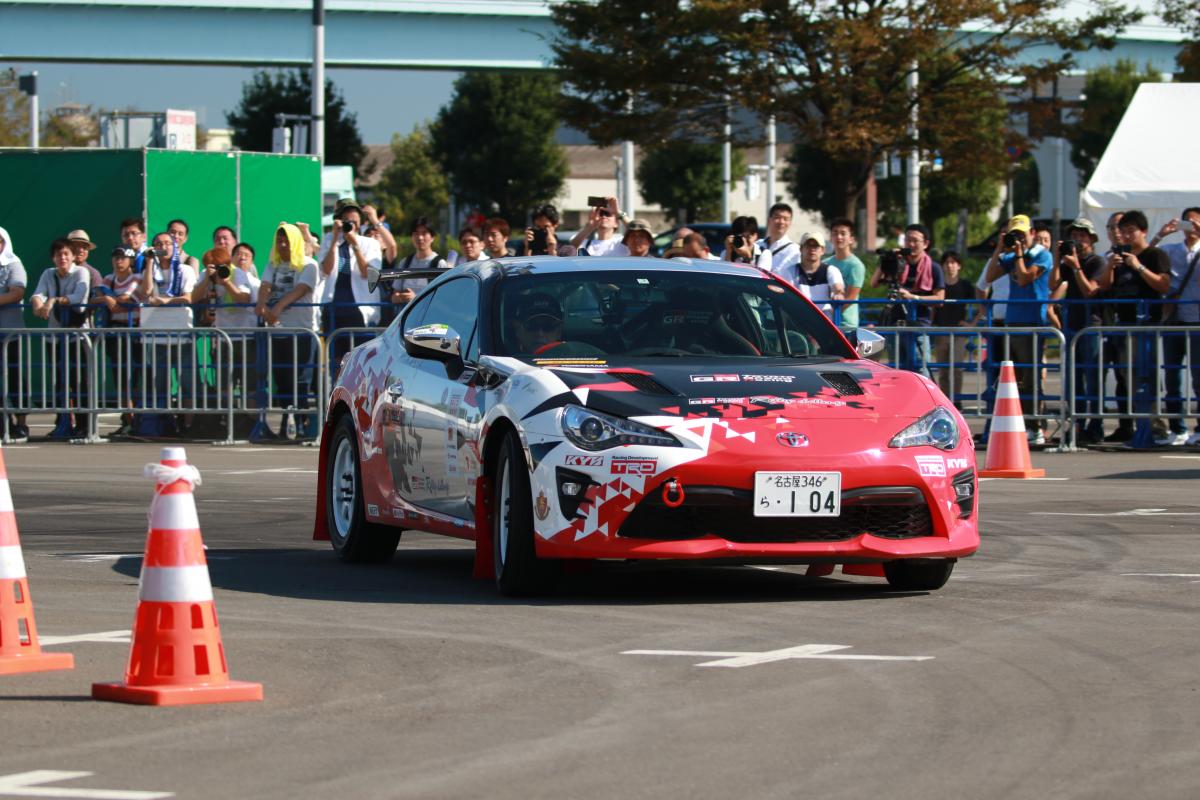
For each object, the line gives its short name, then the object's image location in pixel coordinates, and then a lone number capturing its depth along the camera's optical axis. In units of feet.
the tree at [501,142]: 341.82
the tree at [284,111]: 324.39
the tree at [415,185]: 415.44
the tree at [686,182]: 344.08
